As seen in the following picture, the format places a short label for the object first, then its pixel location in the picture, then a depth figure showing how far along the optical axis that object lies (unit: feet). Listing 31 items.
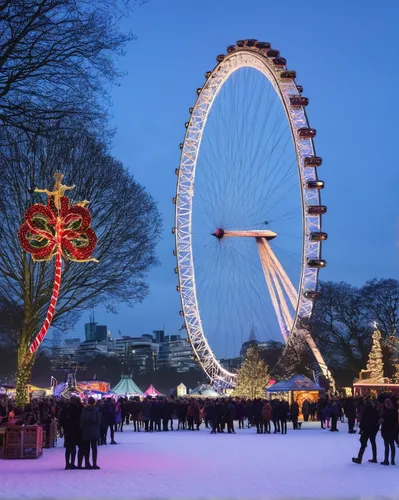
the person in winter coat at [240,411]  123.95
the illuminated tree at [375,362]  180.18
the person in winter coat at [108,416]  81.94
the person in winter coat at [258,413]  110.83
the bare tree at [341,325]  256.93
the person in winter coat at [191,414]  122.11
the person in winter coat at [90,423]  57.00
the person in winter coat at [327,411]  115.65
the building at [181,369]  622.74
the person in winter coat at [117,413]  102.40
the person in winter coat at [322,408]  118.27
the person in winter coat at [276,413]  107.24
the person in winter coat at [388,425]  59.52
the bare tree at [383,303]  260.13
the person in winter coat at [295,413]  120.98
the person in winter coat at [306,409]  138.00
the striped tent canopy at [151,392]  216.13
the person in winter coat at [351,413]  105.91
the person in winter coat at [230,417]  110.63
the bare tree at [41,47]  42.73
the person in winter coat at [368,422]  59.82
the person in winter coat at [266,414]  108.03
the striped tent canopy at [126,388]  211.61
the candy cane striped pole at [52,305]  81.76
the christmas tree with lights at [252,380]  178.91
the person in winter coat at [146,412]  118.34
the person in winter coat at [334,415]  108.37
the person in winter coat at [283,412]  106.68
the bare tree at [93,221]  108.58
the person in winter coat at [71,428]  58.03
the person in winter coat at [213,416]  110.63
